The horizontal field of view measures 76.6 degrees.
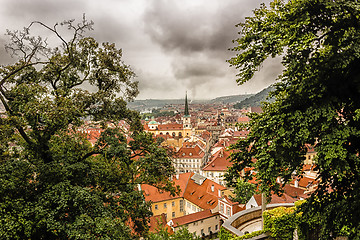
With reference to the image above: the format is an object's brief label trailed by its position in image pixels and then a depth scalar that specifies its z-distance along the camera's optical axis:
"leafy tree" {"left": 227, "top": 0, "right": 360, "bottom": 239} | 6.02
